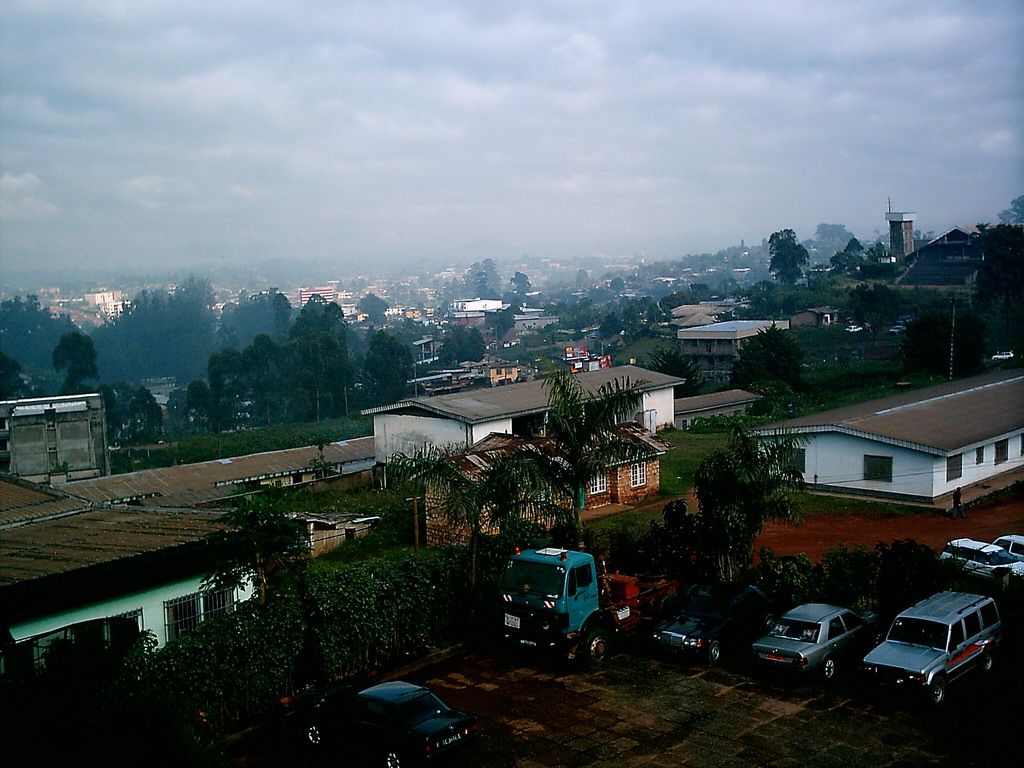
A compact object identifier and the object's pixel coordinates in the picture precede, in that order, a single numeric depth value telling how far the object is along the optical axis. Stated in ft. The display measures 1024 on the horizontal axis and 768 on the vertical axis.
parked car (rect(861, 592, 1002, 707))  31.09
